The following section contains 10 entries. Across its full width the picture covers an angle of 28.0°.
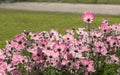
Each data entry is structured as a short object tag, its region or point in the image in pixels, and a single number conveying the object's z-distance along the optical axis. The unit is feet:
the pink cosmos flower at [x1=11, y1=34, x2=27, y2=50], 9.57
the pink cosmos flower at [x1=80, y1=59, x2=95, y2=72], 8.35
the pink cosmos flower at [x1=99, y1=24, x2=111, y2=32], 10.43
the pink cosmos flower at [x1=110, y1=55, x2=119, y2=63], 9.62
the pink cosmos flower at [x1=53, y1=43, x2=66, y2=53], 8.05
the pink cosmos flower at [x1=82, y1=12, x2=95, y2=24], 9.36
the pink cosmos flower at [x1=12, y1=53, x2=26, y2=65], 8.86
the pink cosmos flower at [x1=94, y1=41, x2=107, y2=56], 9.18
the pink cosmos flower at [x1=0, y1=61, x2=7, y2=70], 8.30
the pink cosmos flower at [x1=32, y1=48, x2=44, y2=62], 8.32
